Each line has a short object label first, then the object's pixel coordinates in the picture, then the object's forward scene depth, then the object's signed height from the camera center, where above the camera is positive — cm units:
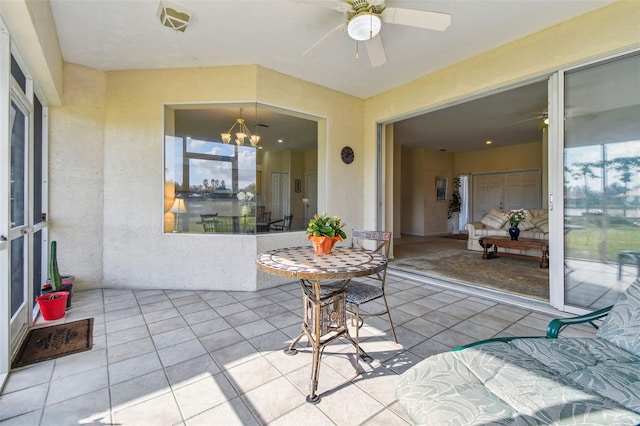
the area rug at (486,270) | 368 -94
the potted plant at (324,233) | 220 -16
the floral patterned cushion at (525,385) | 96 -69
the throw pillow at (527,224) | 604 -24
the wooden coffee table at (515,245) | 480 -59
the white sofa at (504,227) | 578 -32
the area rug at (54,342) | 212 -108
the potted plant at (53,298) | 272 -85
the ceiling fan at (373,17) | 214 +155
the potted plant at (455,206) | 1010 +25
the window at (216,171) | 384 +59
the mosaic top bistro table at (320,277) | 172 -39
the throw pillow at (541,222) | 575 -19
